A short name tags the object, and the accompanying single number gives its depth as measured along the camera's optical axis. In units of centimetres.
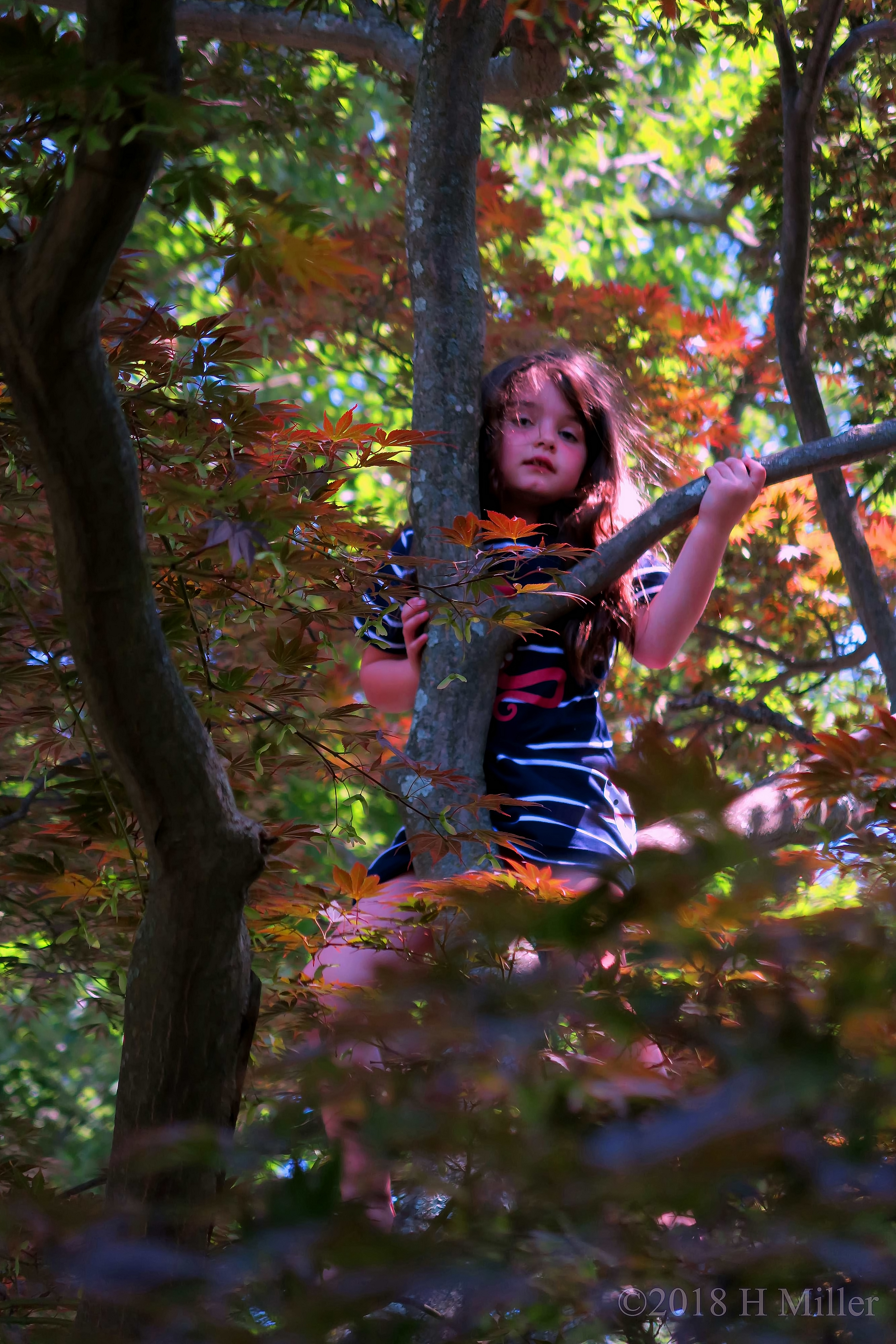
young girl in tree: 446
